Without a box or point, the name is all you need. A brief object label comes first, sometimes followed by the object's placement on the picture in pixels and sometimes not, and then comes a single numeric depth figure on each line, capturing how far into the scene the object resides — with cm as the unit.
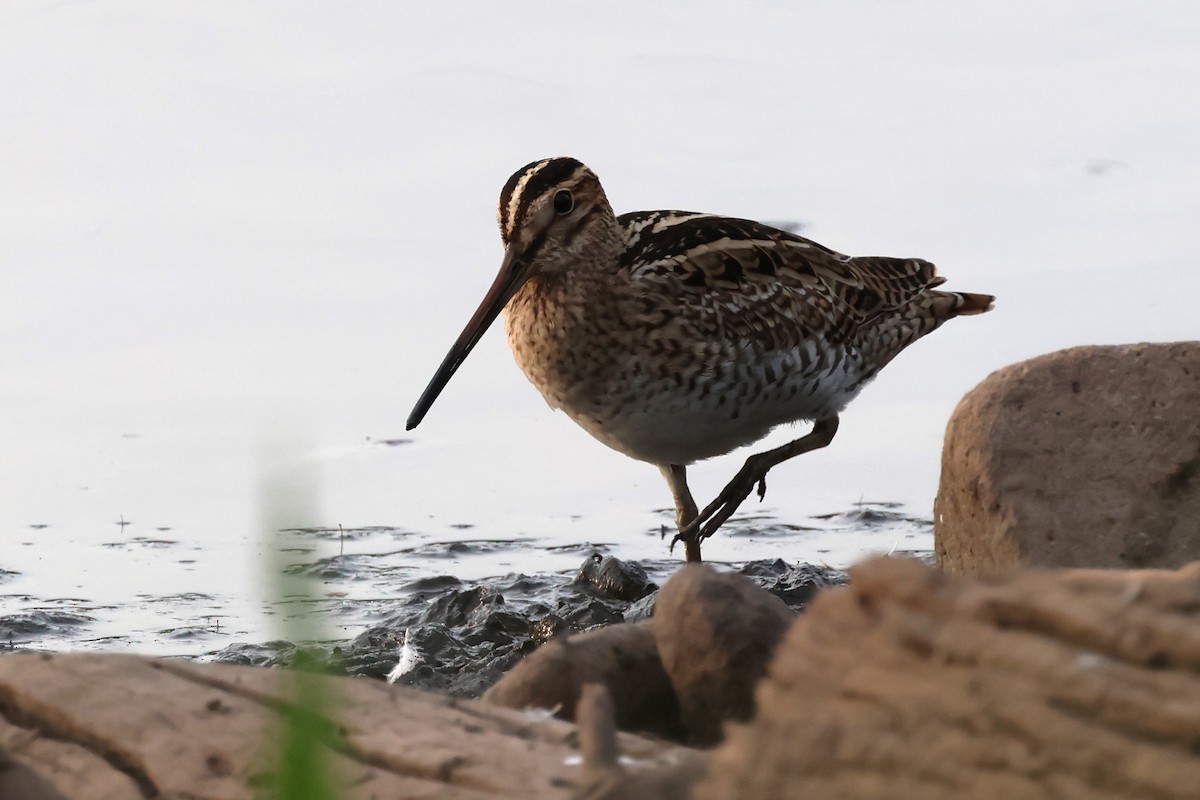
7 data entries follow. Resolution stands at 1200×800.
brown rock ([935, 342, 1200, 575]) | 1180
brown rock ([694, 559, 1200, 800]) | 504
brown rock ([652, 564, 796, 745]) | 898
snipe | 1424
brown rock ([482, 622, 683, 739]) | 913
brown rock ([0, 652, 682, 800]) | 695
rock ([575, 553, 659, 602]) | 1540
